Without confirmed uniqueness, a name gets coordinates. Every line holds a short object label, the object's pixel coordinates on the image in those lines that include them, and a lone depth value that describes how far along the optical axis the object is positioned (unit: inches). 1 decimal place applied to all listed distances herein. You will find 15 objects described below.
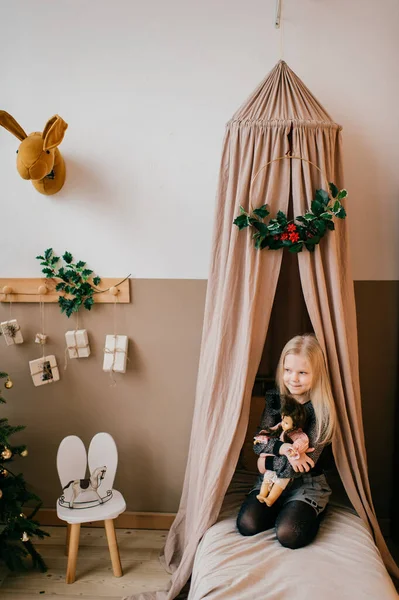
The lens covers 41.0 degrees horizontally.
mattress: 67.9
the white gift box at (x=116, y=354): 110.9
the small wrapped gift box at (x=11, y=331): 112.5
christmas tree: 95.7
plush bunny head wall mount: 95.9
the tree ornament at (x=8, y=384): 104.7
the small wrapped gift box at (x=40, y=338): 113.1
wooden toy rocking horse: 99.0
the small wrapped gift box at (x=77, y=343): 111.9
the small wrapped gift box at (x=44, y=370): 112.4
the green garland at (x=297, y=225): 87.3
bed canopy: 87.8
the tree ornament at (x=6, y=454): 95.5
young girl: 84.0
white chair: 95.9
